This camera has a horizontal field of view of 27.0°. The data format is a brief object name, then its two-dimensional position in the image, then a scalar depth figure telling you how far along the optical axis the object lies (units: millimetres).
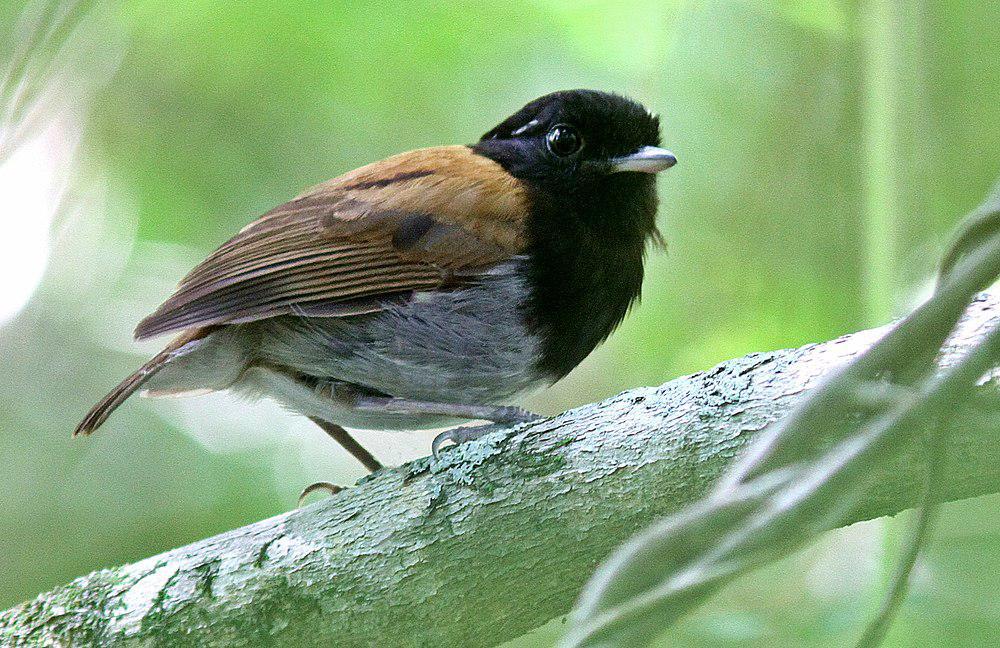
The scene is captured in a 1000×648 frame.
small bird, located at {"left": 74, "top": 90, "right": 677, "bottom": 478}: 6348
